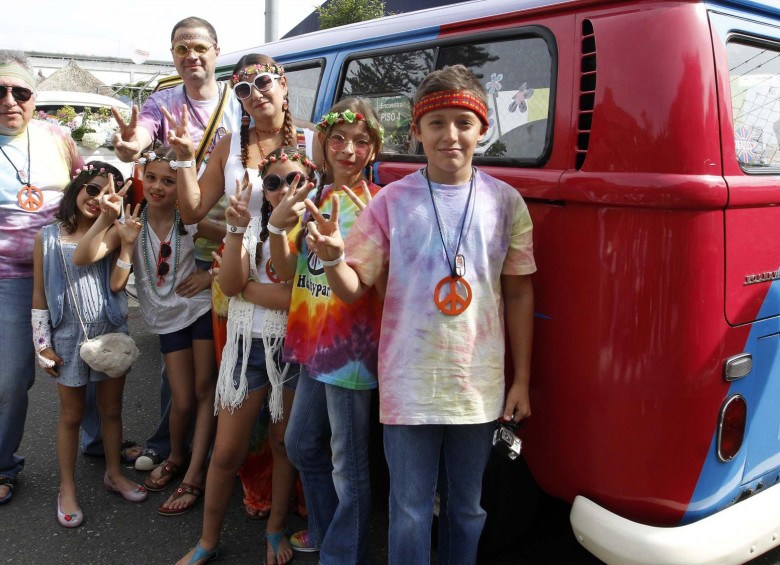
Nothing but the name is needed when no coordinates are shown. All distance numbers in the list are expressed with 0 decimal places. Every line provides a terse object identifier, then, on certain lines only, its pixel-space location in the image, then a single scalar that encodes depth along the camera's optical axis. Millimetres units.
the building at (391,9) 13195
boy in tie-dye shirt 1937
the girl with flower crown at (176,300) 3018
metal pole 8391
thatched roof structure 19438
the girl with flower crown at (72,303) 2953
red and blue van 1865
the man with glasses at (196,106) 3041
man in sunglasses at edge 3119
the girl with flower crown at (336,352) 2211
